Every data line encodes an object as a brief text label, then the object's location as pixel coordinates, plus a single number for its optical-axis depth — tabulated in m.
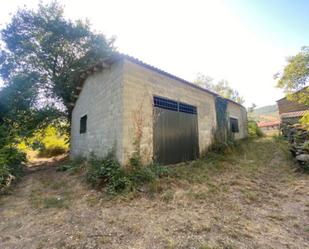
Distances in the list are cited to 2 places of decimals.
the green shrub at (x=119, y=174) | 3.71
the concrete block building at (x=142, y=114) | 4.53
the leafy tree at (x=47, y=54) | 8.83
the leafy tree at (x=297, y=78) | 5.80
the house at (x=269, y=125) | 23.29
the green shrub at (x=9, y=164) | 4.41
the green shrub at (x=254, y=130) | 12.11
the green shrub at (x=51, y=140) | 9.03
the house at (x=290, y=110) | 13.68
